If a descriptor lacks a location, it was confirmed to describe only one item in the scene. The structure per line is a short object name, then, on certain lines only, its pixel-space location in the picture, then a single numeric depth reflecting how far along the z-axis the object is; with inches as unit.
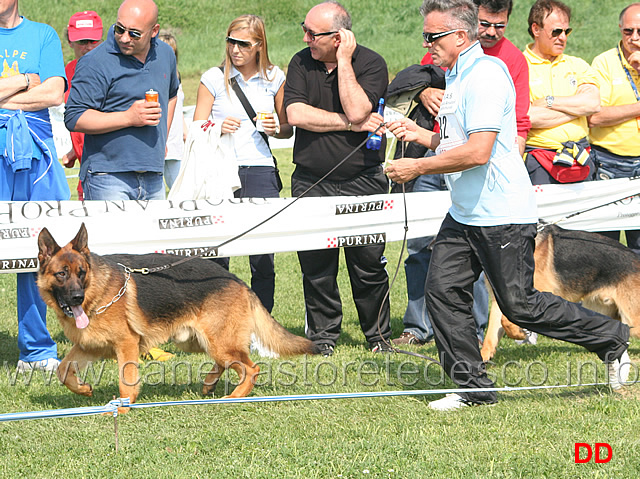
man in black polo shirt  453.7
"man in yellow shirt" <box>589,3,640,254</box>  520.4
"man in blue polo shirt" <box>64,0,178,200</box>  447.2
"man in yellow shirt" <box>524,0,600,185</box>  497.4
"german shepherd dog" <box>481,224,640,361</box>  466.3
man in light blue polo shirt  339.0
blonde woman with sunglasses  506.0
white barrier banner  444.5
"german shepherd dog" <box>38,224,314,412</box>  380.5
